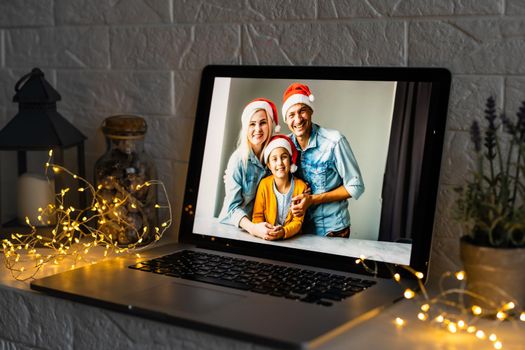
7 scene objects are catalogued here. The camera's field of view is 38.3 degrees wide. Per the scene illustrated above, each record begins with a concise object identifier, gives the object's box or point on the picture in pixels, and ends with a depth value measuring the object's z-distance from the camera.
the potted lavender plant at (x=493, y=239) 0.99
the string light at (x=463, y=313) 0.98
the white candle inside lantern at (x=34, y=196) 1.49
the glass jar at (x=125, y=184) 1.43
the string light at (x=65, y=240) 1.32
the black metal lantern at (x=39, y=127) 1.45
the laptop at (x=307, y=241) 1.04
